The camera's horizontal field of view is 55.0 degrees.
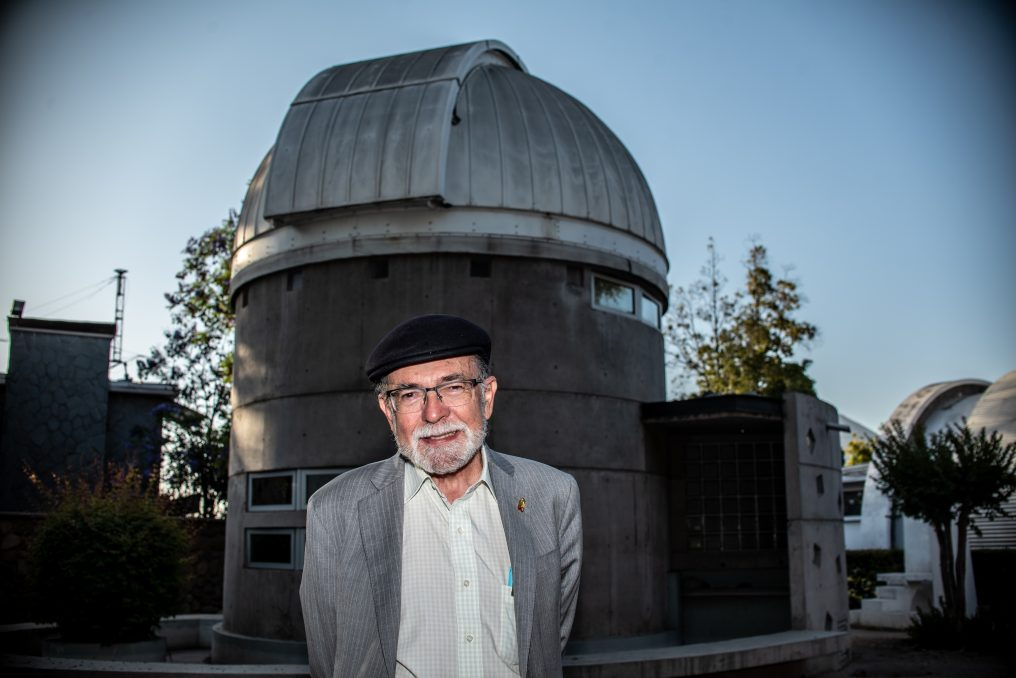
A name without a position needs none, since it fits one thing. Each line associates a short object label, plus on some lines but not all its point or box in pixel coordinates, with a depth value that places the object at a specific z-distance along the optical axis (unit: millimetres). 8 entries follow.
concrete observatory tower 11008
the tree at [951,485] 14852
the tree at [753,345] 27781
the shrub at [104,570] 9805
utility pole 27848
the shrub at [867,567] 22078
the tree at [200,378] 20344
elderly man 3074
